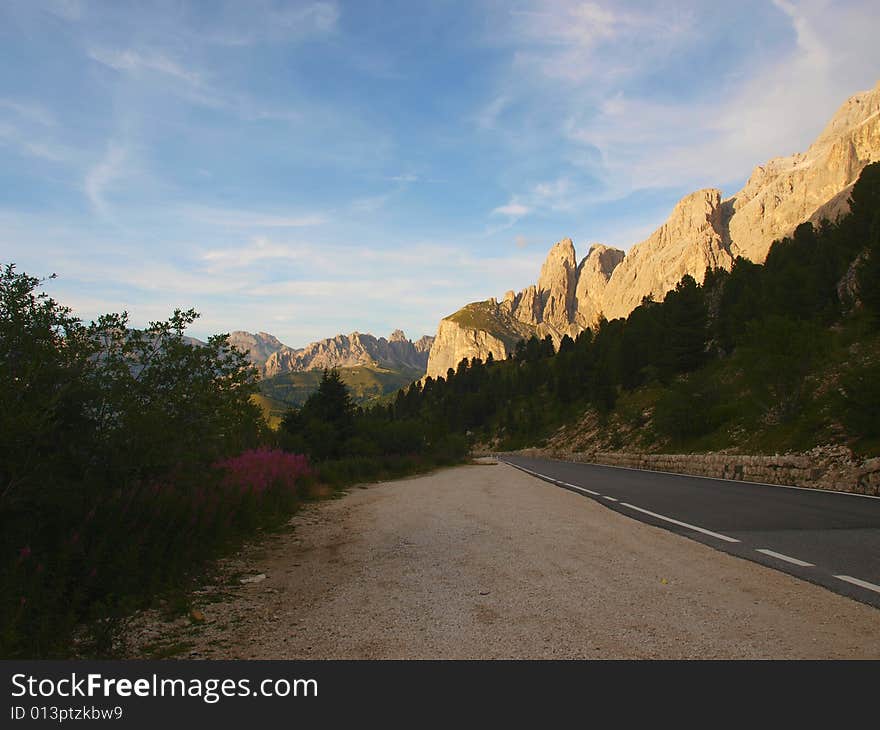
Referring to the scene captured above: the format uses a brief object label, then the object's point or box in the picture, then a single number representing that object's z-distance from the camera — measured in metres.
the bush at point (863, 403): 18.16
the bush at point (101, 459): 4.81
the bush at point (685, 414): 36.97
